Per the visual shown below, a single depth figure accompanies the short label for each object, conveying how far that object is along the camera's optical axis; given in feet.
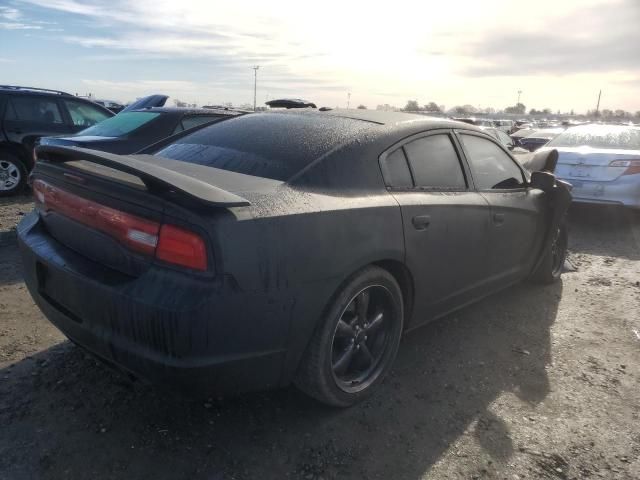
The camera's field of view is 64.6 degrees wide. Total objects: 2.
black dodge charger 6.53
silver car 22.74
